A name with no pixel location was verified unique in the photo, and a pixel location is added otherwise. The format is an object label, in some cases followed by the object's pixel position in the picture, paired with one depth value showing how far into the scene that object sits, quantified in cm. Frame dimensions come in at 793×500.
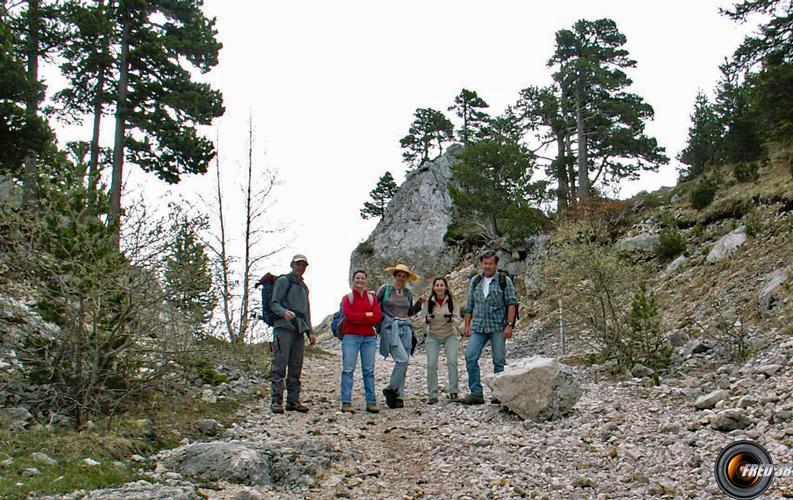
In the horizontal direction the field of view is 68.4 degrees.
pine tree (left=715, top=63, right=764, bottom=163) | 2439
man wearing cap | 835
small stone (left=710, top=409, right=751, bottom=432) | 582
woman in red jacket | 861
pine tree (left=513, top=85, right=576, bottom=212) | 3155
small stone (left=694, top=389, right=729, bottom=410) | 675
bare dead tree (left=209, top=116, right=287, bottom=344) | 1220
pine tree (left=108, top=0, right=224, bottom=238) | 1900
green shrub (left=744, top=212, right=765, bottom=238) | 1552
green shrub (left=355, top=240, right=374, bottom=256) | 4575
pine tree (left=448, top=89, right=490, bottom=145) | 4704
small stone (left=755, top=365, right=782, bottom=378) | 728
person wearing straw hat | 894
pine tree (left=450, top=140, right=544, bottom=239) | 2978
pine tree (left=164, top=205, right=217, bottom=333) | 734
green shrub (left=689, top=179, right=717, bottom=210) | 2103
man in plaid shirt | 861
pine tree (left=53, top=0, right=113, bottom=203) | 1720
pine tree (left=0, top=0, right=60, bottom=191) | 1399
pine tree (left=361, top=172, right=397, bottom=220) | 5175
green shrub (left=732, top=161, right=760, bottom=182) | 2107
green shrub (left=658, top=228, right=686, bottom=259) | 1883
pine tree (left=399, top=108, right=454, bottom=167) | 4850
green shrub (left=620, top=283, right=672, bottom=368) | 963
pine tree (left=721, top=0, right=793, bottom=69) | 1722
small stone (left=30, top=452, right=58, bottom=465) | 510
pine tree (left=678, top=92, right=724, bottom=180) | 2779
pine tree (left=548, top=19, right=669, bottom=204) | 3095
